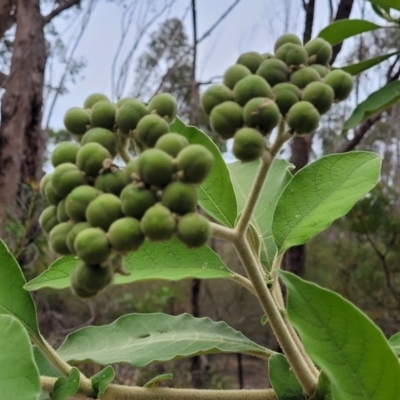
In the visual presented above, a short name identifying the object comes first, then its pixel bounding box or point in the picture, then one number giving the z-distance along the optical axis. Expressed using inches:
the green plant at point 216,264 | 7.1
